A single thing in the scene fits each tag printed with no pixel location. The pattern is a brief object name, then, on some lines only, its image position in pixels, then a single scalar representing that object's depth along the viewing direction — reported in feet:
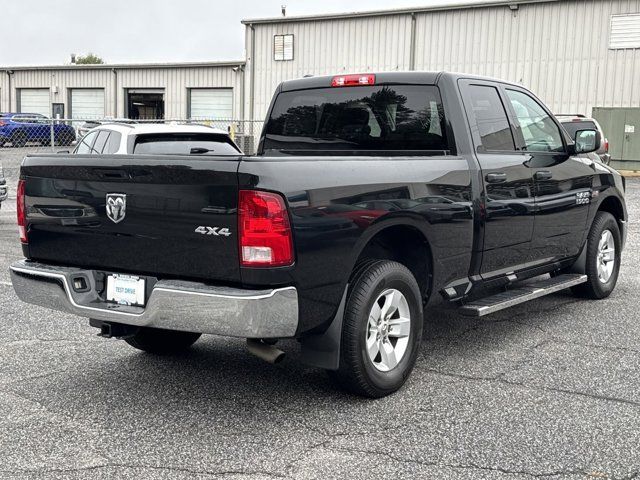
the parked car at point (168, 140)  32.45
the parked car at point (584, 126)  26.12
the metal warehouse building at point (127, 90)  112.06
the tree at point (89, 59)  346.13
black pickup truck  12.32
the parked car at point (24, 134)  75.66
